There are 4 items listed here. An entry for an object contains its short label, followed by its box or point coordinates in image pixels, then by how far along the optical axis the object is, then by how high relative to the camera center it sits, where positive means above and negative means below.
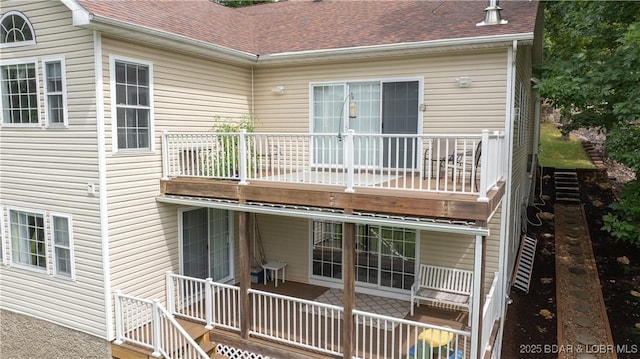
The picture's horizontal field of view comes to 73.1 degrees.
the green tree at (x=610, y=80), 8.73 +1.37
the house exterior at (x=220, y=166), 7.32 -0.51
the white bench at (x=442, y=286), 8.82 -3.10
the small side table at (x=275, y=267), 10.59 -3.14
